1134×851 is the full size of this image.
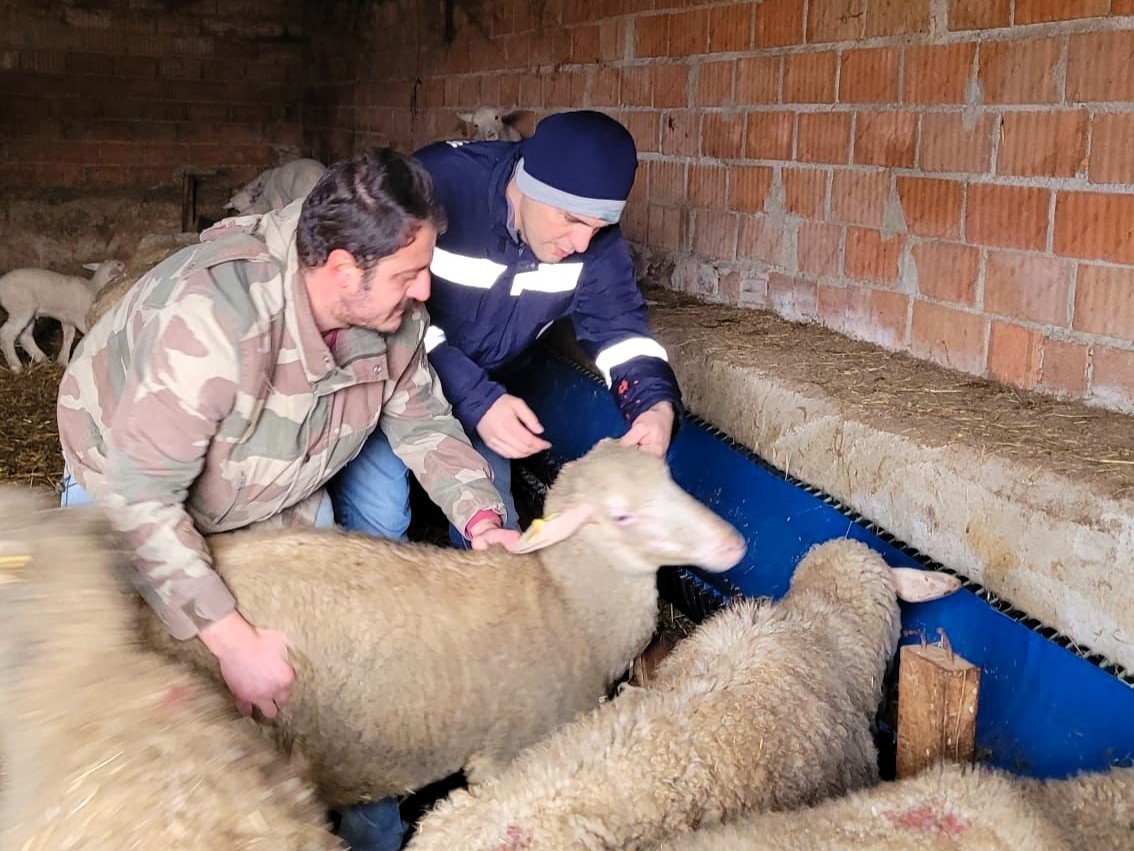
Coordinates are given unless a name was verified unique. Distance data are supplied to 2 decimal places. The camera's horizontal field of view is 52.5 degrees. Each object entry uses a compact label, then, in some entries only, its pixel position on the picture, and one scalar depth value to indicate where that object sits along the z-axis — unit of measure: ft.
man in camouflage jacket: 8.32
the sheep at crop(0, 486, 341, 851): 5.75
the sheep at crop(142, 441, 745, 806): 8.90
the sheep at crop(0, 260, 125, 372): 26.91
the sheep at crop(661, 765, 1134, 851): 6.45
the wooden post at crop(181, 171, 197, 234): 35.86
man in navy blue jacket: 11.00
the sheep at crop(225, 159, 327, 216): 30.14
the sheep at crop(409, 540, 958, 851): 6.79
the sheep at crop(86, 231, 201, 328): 21.18
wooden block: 8.10
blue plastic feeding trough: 8.87
